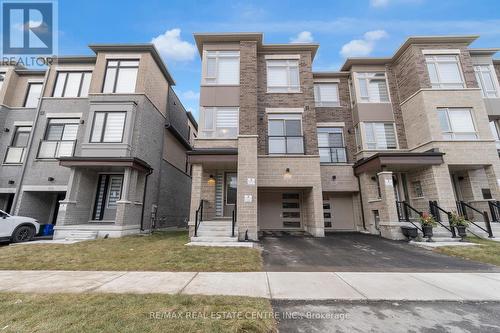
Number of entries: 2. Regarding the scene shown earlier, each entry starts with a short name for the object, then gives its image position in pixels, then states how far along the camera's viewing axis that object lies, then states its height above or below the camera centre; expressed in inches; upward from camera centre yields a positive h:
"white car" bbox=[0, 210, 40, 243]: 346.6 -27.6
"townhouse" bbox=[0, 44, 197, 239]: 426.9 +160.3
